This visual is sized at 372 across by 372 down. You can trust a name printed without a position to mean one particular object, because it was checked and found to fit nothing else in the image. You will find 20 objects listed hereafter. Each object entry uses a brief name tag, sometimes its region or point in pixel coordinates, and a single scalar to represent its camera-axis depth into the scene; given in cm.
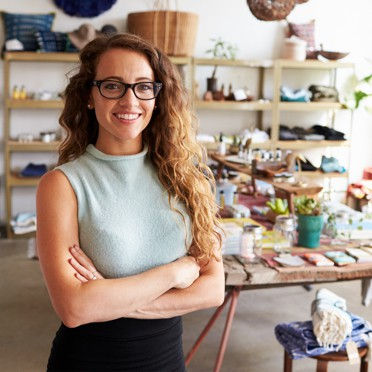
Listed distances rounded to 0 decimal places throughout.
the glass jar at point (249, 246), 280
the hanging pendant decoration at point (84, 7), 630
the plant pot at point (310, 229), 294
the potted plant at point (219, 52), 651
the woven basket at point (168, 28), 590
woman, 146
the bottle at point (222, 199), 376
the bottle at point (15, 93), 615
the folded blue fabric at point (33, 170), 622
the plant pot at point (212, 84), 650
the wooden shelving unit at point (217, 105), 608
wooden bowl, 676
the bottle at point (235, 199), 399
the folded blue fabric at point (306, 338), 254
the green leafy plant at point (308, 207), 297
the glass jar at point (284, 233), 296
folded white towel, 252
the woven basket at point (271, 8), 439
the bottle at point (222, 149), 545
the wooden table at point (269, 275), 261
